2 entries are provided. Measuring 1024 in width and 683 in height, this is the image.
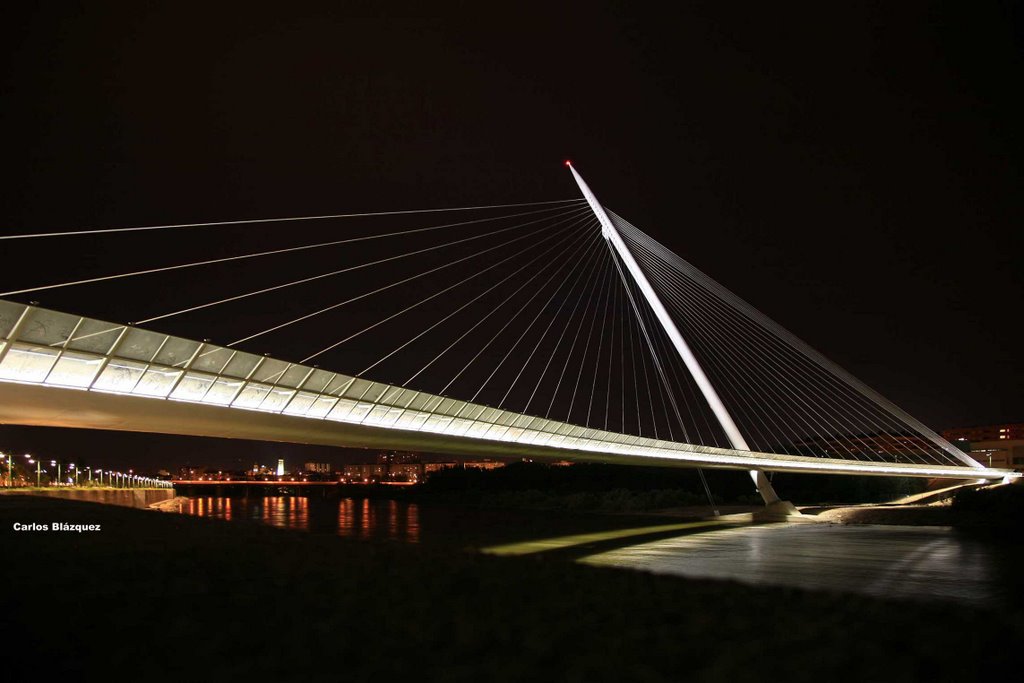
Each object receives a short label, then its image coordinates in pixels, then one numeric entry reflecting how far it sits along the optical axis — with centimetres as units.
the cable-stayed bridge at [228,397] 1698
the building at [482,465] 12112
